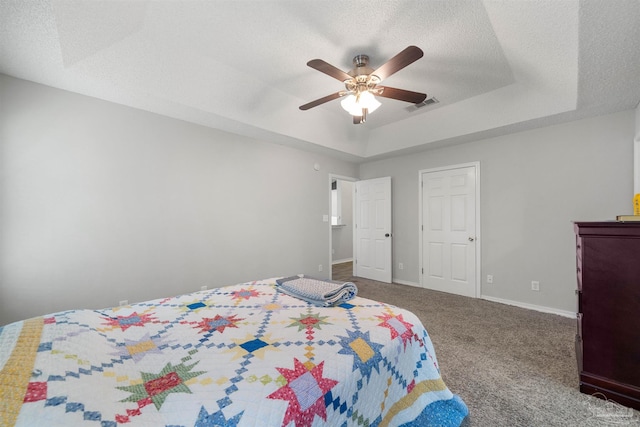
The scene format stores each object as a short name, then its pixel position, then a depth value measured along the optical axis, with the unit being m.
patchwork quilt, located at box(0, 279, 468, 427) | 0.76
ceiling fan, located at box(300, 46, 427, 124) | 2.12
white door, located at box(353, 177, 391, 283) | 4.88
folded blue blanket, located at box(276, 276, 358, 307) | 1.67
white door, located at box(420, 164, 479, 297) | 3.96
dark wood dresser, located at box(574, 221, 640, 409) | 1.65
